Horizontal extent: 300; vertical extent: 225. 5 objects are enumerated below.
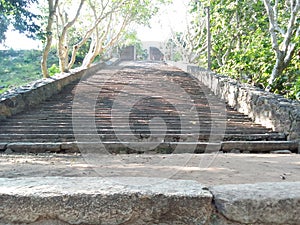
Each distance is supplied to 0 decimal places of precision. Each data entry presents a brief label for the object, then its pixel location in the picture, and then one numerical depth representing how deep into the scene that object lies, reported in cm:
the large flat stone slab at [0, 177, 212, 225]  158
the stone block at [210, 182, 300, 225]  161
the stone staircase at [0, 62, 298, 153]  500
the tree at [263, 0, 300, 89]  739
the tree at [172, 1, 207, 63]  1938
